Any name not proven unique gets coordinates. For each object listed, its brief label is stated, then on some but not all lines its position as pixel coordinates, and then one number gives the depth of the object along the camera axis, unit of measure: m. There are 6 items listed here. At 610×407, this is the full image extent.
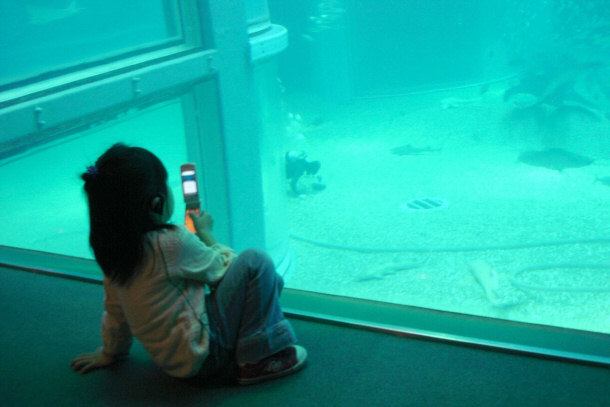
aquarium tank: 2.70
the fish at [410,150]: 12.46
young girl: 1.13
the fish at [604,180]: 9.13
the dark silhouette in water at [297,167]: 9.68
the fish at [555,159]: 10.20
